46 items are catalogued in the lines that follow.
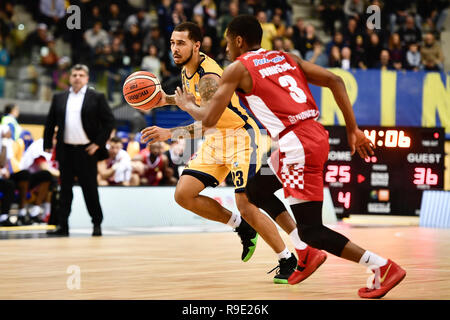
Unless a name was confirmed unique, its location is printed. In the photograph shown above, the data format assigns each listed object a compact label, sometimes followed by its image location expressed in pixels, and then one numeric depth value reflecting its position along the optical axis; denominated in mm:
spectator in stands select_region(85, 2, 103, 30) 21622
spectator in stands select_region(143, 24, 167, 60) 21062
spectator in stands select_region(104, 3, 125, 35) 21719
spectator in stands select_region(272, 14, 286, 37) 21728
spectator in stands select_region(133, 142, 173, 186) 15898
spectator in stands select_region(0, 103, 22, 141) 15197
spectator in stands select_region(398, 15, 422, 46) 22422
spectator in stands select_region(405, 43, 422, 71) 20719
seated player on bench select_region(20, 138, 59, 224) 14852
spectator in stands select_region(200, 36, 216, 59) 19703
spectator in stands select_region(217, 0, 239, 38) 22095
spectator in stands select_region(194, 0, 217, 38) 21811
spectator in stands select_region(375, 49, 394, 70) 20484
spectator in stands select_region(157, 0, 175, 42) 21094
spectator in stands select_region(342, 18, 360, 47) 21203
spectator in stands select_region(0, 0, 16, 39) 20875
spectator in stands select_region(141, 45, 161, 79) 20328
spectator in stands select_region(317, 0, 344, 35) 24125
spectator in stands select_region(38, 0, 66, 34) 21875
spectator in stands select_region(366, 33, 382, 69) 20797
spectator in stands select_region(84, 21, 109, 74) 20453
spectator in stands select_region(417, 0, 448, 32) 23991
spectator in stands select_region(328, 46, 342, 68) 20233
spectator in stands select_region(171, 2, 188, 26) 21116
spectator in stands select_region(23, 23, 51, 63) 20266
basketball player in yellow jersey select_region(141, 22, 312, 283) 7551
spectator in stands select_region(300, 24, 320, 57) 21203
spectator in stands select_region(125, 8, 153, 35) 21875
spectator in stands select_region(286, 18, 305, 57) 21312
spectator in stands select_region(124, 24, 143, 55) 21203
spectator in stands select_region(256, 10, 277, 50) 20797
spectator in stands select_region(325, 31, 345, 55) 21047
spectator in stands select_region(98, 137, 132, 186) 15578
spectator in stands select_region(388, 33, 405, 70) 20719
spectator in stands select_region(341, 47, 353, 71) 20156
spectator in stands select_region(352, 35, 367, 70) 20688
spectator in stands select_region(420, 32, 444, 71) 20933
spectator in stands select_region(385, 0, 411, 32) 23156
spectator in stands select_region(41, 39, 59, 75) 20122
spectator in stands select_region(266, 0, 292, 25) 23047
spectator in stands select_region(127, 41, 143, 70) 20875
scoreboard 16219
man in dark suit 12227
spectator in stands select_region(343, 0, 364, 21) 23134
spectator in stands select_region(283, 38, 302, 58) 20617
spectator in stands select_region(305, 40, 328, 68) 20531
